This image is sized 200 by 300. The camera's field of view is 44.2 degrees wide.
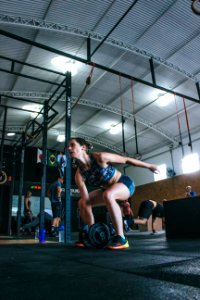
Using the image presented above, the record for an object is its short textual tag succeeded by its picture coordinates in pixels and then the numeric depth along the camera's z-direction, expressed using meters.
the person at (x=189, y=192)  6.64
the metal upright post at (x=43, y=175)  4.27
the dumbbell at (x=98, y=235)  1.99
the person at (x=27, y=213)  7.01
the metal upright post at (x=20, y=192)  5.92
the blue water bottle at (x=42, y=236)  3.68
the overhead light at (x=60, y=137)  11.19
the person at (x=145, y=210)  4.10
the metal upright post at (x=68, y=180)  3.43
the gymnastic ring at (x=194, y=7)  2.34
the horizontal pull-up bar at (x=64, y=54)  3.76
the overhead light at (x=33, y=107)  8.72
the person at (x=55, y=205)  5.23
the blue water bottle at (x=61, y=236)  3.64
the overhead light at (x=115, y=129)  10.70
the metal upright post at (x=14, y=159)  7.46
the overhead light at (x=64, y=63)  6.35
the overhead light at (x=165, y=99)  8.26
